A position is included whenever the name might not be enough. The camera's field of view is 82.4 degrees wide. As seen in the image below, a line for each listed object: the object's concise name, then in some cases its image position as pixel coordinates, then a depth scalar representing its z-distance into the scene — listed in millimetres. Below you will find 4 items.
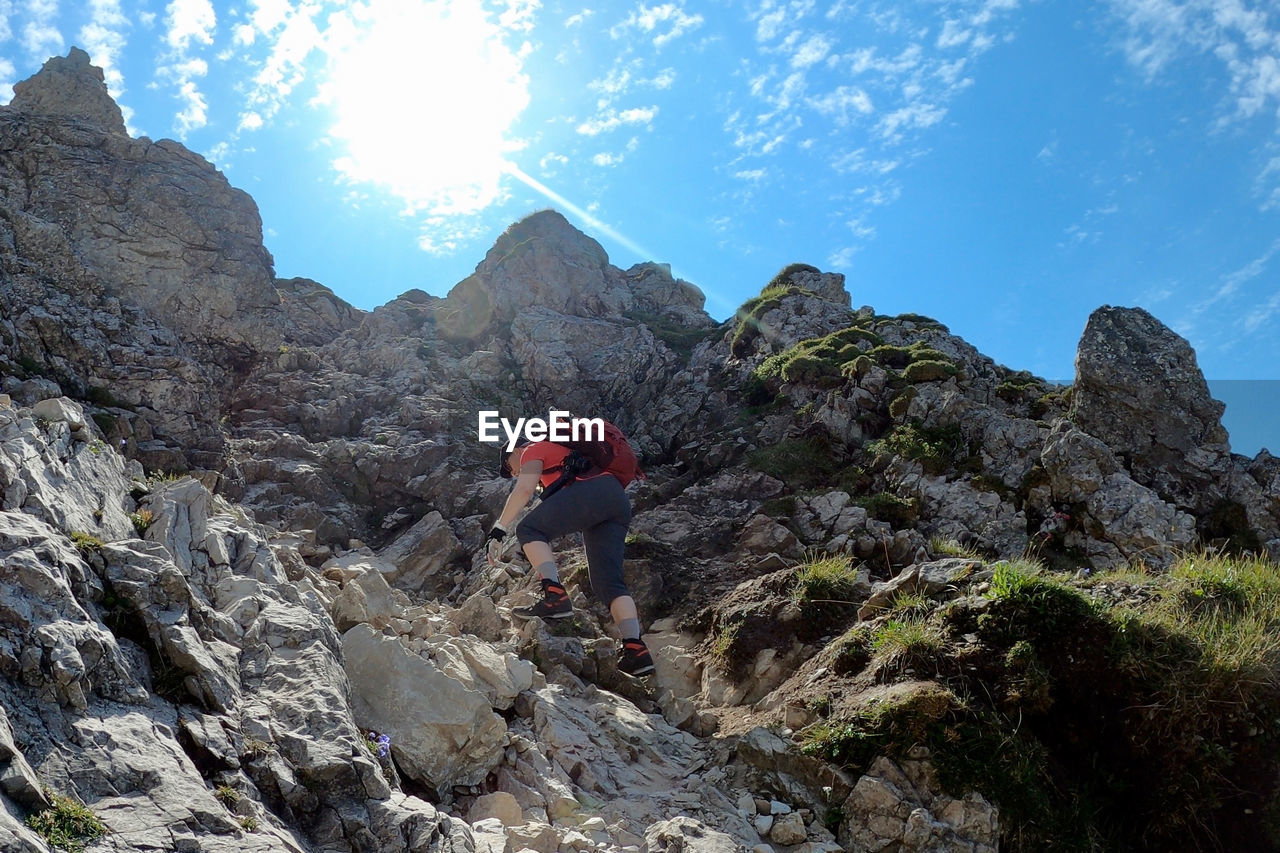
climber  8336
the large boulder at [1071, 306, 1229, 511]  15234
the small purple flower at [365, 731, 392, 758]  5066
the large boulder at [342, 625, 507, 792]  5469
